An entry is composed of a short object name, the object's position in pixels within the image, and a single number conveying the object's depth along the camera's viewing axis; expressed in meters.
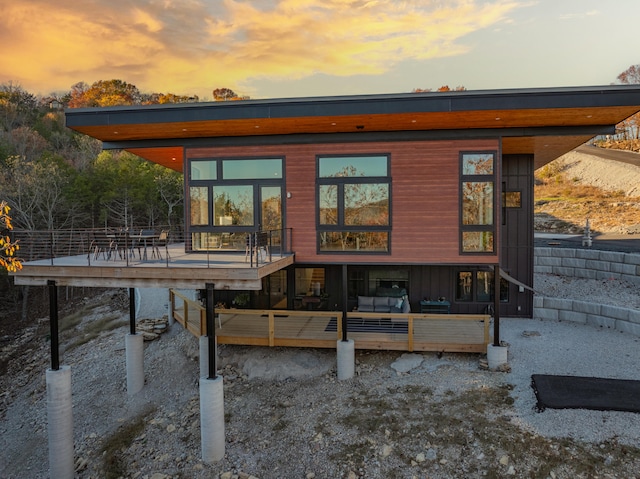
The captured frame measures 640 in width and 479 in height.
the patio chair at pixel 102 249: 8.52
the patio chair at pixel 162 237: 8.84
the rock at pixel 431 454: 6.18
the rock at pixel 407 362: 8.91
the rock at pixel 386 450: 6.37
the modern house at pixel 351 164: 7.81
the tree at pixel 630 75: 53.12
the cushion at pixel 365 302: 10.75
